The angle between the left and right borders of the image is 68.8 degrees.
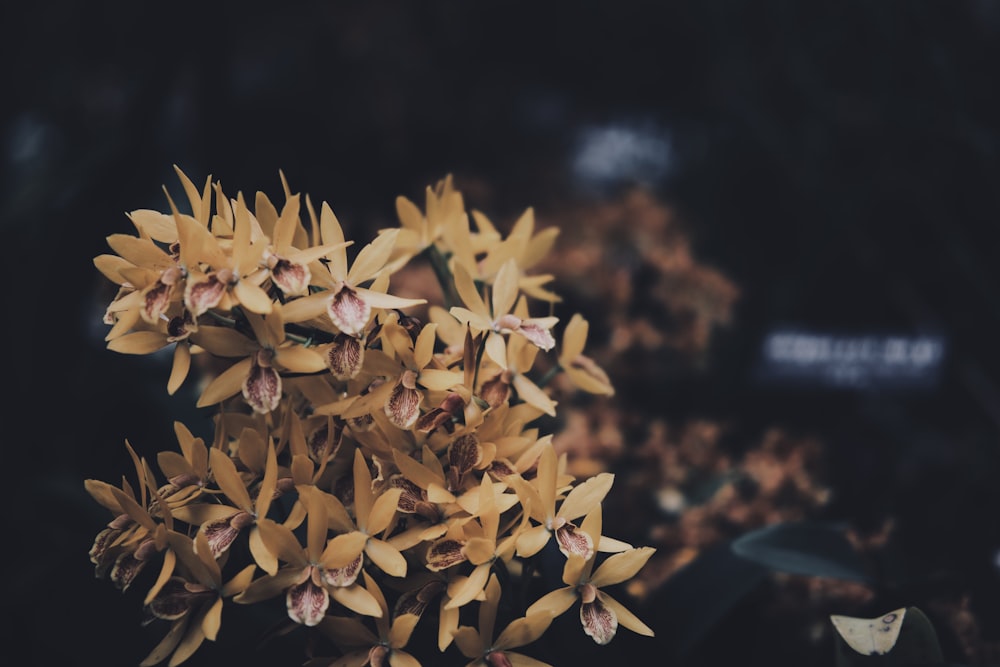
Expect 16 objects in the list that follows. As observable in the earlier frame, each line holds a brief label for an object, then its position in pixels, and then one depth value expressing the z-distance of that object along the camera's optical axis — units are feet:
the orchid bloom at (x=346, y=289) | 1.42
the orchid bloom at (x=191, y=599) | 1.45
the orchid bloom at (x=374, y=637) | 1.49
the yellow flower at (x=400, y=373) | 1.49
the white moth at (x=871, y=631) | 1.59
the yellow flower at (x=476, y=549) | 1.44
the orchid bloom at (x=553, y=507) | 1.48
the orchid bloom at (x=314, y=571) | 1.42
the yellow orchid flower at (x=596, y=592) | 1.48
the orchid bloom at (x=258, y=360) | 1.44
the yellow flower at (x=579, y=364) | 1.90
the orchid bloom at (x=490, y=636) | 1.50
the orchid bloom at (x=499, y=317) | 1.55
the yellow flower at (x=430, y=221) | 1.98
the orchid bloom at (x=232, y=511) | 1.47
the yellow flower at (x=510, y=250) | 1.93
